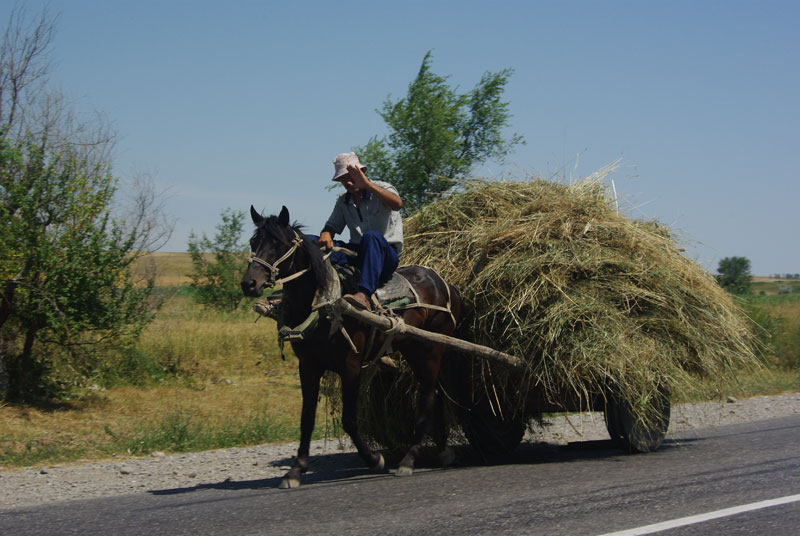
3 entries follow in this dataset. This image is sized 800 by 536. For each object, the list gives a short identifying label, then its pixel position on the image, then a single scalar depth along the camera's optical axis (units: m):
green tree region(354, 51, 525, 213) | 18.47
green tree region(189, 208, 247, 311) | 29.06
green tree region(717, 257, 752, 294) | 42.80
